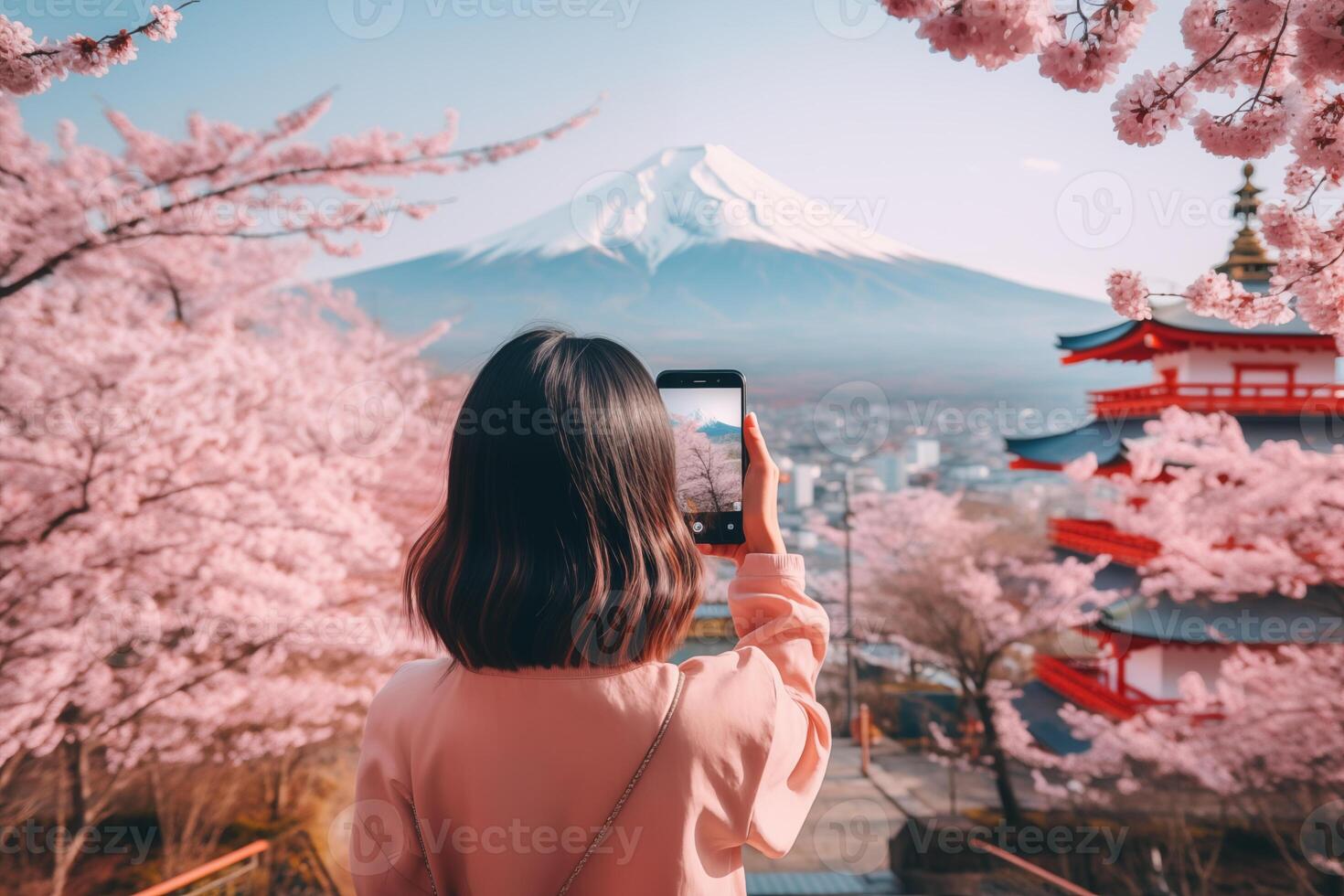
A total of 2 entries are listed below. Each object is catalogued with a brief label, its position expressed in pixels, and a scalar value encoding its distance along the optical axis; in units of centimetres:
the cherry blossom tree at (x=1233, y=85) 88
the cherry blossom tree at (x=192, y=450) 241
